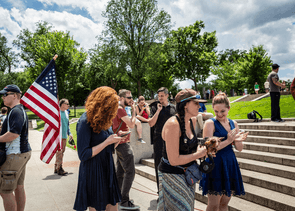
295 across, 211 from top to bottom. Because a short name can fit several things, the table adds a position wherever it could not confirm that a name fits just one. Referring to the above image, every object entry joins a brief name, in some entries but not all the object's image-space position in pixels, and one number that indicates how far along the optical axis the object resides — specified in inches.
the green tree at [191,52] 1365.9
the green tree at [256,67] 1413.6
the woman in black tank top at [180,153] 85.6
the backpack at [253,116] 347.6
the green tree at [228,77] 1600.6
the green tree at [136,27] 1278.3
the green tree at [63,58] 1026.7
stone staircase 150.2
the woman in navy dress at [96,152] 89.0
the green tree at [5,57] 1708.9
